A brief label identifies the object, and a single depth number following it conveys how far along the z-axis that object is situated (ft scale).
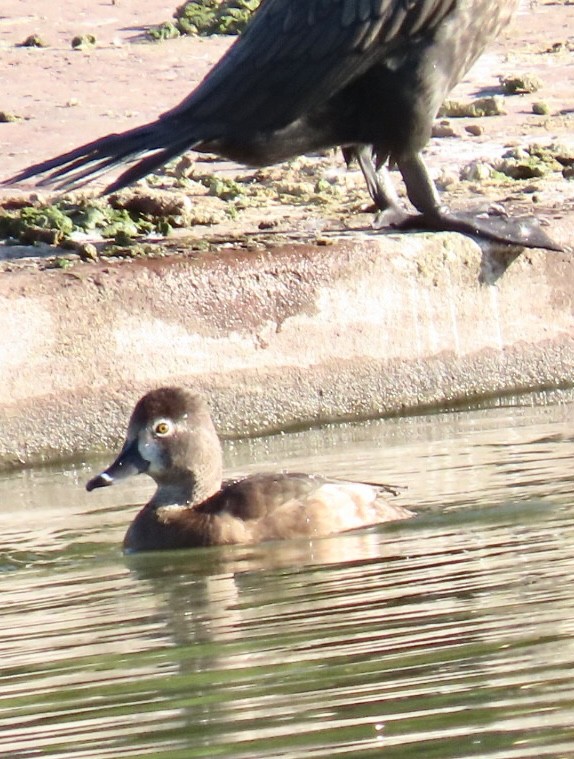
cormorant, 45.78
